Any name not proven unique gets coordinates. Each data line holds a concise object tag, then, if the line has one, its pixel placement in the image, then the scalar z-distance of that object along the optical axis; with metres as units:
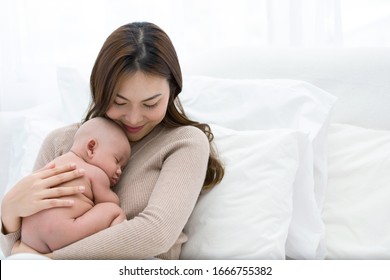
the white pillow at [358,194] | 2.02
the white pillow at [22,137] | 2.27
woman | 1.80
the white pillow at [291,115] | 2.01
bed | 1.94
